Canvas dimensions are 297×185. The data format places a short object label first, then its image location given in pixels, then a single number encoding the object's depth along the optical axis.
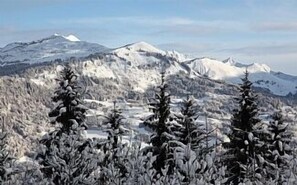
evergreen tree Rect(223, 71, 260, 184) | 24.66
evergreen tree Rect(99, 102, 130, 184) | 26.65
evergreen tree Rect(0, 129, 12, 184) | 18.41
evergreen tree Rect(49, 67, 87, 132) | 25.38
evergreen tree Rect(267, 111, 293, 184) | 26.03
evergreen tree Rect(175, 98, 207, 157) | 24.83
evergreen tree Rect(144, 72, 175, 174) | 25.61
